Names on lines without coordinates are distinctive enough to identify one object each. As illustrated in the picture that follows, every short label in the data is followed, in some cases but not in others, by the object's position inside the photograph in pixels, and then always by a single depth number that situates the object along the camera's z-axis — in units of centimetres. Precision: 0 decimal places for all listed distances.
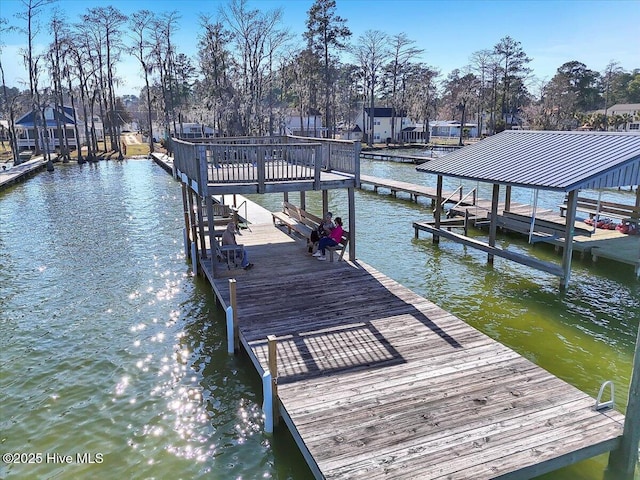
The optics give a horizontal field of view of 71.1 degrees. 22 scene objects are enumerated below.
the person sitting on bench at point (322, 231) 1253
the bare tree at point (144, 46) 5650
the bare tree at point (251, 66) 5603
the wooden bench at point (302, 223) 1253
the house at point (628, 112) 6919
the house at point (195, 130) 7531
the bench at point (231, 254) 1184
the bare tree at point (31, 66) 4619
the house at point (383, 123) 8081
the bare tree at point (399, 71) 7288
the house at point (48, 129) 5825
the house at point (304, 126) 7543
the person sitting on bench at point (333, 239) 1238
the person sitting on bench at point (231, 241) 1194
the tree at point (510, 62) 7125
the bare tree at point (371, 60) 7169
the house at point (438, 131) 8194
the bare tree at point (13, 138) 4301
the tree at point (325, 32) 6236
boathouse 1077
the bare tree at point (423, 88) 7812
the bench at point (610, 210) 1605
